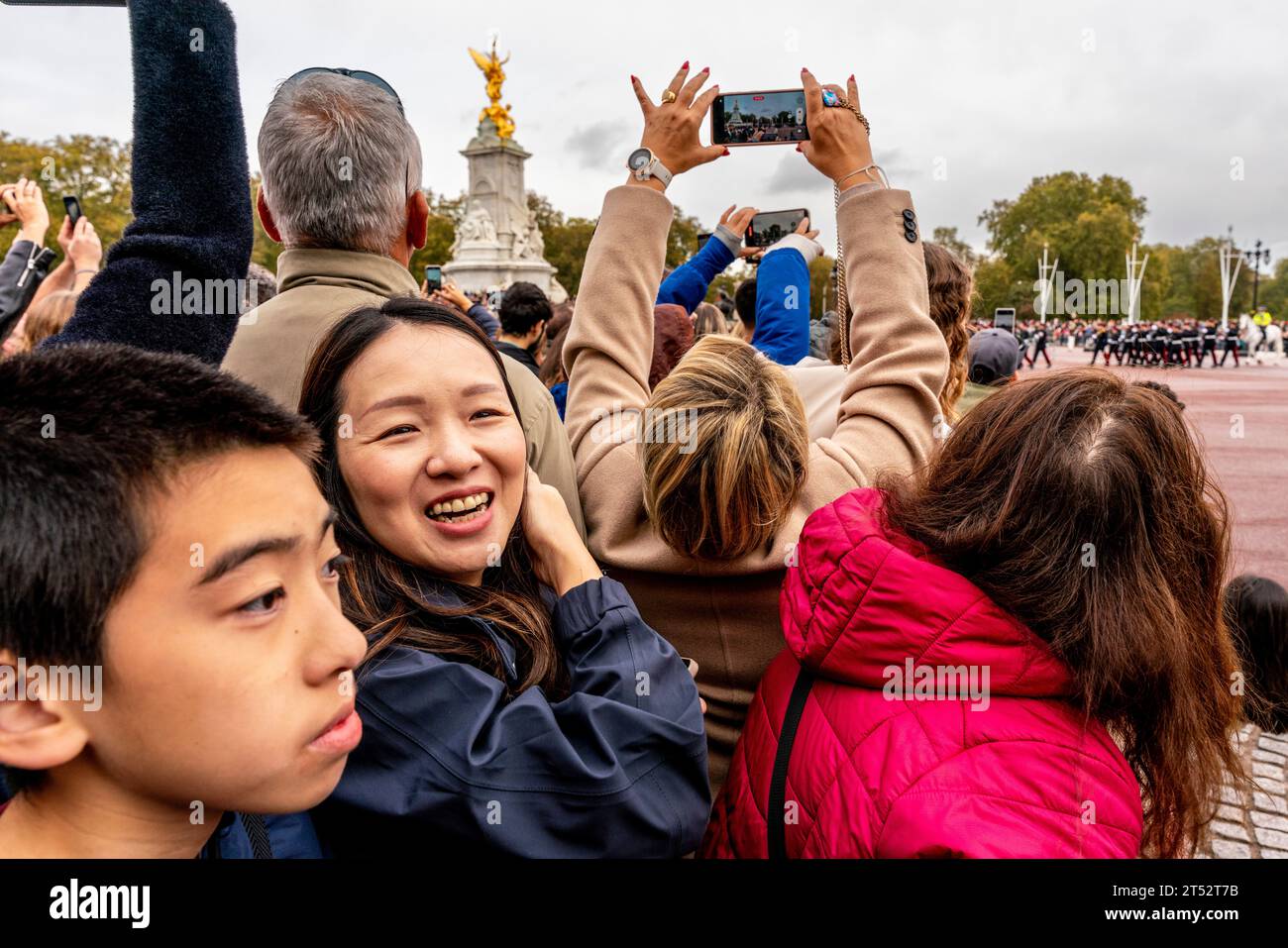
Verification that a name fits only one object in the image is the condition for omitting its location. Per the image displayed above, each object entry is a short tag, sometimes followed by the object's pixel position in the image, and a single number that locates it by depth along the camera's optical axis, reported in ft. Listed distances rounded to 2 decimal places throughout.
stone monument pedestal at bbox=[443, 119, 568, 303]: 151.02
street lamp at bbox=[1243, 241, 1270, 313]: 161.15
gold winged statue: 171.83
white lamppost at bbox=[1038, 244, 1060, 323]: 202.55
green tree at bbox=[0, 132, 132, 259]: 130.62
